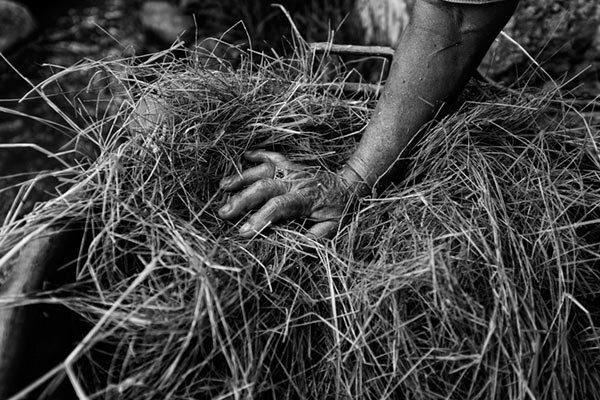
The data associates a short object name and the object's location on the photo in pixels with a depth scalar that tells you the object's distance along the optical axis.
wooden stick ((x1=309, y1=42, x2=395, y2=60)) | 1.35
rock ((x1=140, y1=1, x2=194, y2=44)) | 3.31
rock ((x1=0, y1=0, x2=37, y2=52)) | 3.26
